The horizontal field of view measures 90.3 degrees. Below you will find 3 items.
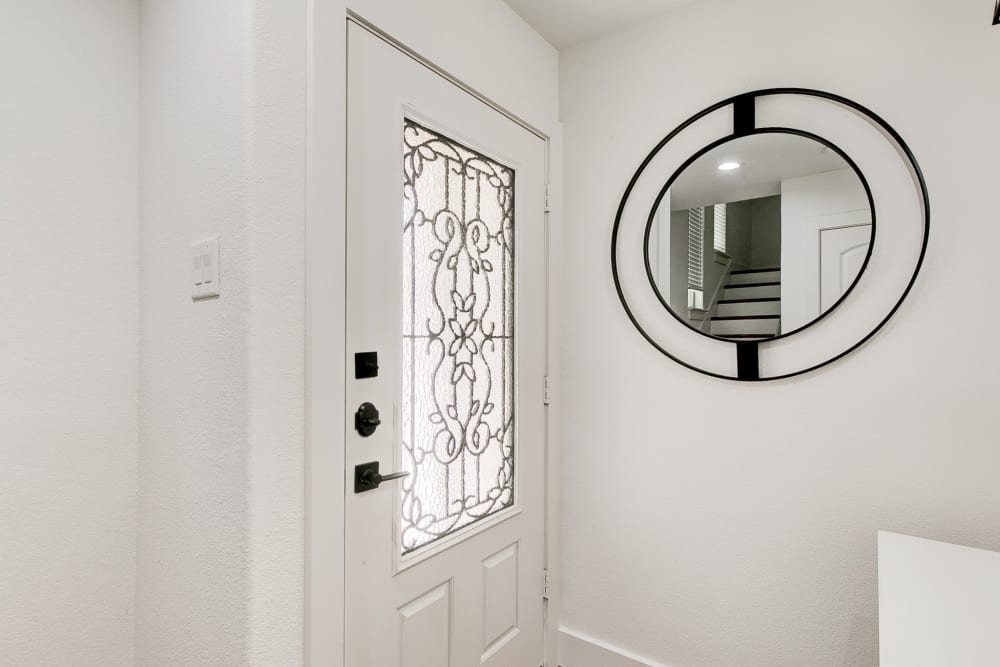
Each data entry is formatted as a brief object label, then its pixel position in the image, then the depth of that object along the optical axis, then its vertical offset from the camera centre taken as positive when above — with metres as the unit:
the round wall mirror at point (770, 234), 1.43 +0.31
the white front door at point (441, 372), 1.25 -0.13
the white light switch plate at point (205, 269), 1.08 +0.13
